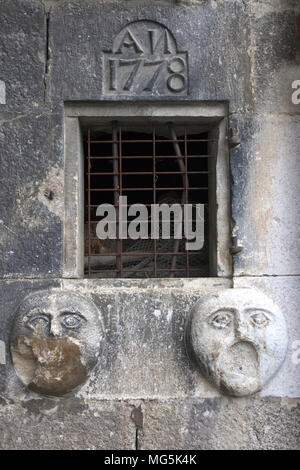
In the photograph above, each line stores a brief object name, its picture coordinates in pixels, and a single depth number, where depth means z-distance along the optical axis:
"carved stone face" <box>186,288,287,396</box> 2.55
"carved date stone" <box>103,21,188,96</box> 2.73
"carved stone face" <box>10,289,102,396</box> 2.54
